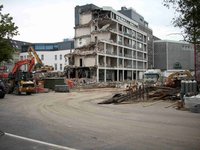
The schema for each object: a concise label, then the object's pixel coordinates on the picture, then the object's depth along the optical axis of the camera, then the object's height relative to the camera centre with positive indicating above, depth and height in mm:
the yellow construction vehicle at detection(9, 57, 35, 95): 26072 -766
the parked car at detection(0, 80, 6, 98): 21728 -1577
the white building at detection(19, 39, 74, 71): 77587 +8712
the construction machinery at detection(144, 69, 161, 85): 39402 -246
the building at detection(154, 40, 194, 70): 81834 +7634
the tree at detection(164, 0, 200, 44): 8020 +2353
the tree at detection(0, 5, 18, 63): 19375 +4017
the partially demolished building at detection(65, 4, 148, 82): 54950 +8115
